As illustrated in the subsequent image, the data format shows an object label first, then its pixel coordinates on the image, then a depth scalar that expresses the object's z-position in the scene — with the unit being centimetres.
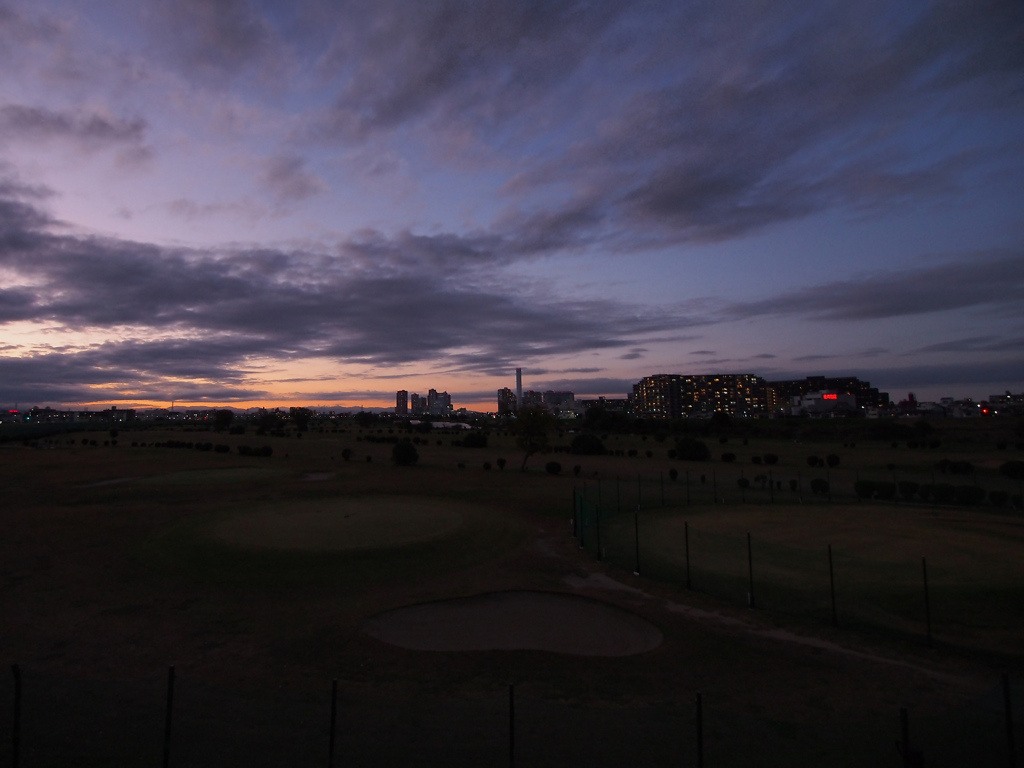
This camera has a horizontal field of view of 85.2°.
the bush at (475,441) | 7850
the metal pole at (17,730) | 727
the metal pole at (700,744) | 733
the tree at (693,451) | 6331
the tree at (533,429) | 5075
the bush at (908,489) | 3569
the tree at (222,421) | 15320
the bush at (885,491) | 3597
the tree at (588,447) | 7019
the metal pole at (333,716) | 721
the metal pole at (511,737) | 716
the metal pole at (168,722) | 721
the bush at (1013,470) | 4369
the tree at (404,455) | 5406
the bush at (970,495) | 3356
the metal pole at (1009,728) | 727
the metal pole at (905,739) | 672
